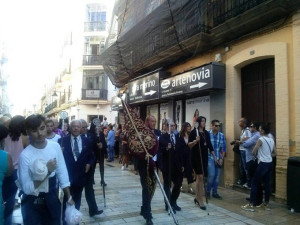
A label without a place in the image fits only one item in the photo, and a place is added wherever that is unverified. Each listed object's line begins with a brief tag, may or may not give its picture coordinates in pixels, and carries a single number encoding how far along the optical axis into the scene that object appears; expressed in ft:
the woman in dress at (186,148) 20.47
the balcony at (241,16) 22.65
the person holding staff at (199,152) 20.71
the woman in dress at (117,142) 50.14
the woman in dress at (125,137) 17.48
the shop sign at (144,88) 40.01
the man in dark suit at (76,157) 15.40
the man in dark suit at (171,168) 19.60
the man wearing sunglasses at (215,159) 24.25
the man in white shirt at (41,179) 9.61
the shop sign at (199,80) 28.53
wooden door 25.79
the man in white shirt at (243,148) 25.12
